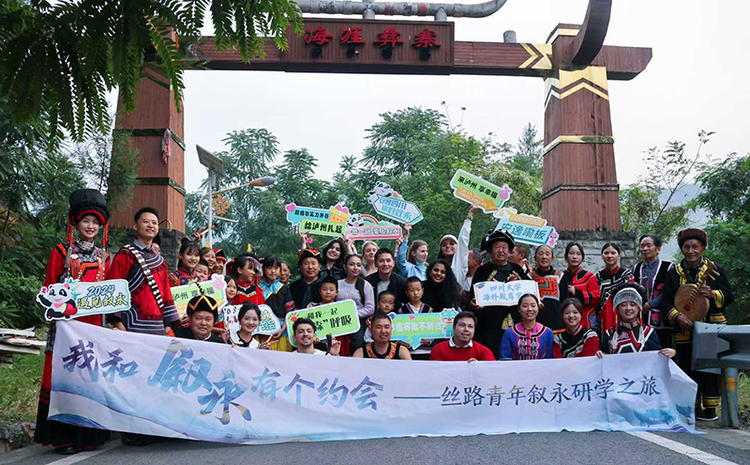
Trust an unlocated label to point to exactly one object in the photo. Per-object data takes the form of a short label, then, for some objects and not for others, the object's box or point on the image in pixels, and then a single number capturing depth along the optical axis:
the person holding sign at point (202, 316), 6.50
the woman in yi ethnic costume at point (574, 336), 6.82
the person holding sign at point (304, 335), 6.68
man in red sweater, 6.66
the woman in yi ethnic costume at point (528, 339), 6.78
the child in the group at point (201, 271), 8.10
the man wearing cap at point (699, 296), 6.89
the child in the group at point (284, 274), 8.76
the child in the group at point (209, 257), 8.81
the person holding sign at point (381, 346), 6.68
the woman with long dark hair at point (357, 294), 7.48
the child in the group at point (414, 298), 7.49
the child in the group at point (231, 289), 7.97
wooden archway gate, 14.69
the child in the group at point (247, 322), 6.86
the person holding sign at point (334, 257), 8.62
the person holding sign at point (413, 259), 8.56
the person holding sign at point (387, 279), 7.80
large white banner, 5.50
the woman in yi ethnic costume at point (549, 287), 7.59
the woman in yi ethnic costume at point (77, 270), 5.41
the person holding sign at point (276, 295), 7.21
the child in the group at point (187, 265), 7.91
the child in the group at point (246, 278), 8.14
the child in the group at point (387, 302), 7.43
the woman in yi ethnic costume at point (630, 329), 6.62
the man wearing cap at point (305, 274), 8.02
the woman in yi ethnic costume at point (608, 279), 7.58
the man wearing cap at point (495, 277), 7.41
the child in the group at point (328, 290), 7.32
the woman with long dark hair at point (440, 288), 7.73
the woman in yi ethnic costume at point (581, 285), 7.84
